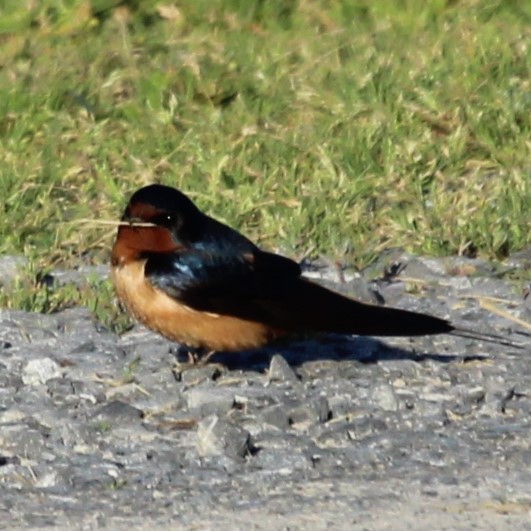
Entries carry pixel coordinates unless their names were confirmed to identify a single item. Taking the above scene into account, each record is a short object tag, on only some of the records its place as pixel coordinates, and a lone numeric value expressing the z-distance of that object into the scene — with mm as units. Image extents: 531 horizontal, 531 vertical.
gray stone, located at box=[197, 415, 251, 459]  9289
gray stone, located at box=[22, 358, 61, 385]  10617
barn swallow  10547
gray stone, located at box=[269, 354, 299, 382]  10680
